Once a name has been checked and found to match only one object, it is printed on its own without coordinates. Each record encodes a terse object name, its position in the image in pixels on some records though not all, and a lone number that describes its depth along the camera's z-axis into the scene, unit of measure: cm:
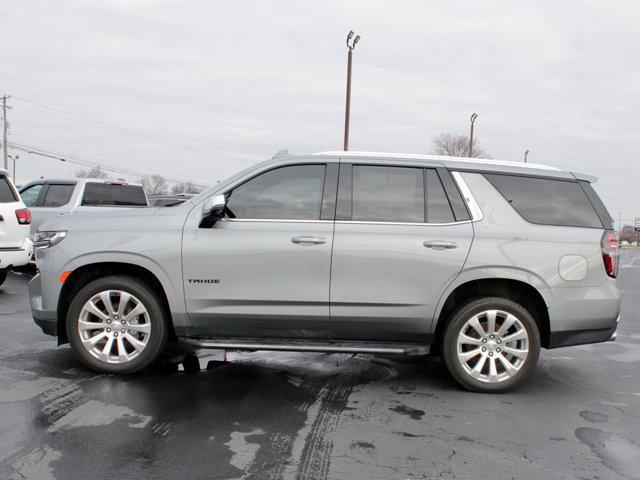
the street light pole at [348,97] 2342
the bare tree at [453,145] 7762
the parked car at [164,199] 1800
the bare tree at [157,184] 10558
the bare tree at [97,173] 8320
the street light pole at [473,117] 4531
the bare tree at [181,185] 9447
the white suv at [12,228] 883
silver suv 469
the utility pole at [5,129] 5131
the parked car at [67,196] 1175
